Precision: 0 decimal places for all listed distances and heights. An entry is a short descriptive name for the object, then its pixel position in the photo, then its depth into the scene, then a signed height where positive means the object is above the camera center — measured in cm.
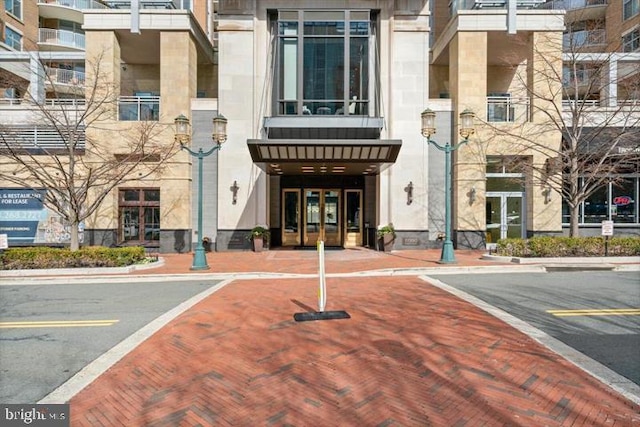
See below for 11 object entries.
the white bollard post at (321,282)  618 -119
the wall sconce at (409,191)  1728 +114
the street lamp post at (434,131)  1252 +297
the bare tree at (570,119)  1509 +456
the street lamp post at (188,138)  1208 +260
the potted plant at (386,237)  1667 -103
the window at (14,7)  2772 +1604
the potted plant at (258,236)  1669 -104
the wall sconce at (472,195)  1716 +97
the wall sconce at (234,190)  1725 +113
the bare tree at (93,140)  1628 +342
